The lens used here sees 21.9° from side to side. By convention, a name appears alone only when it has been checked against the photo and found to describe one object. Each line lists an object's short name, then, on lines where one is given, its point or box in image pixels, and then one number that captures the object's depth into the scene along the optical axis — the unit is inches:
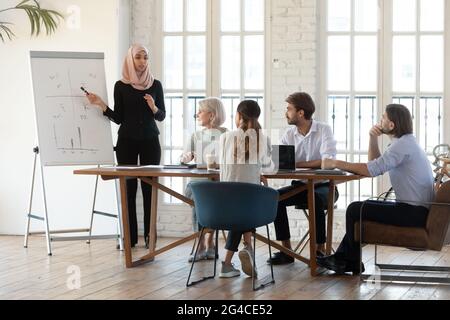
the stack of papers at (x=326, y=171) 301.4
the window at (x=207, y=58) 426.5
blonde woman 347.0
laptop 314.5
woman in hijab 380.0
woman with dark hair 294.9
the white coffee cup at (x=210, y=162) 318.9
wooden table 302.4
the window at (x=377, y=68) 407.7
